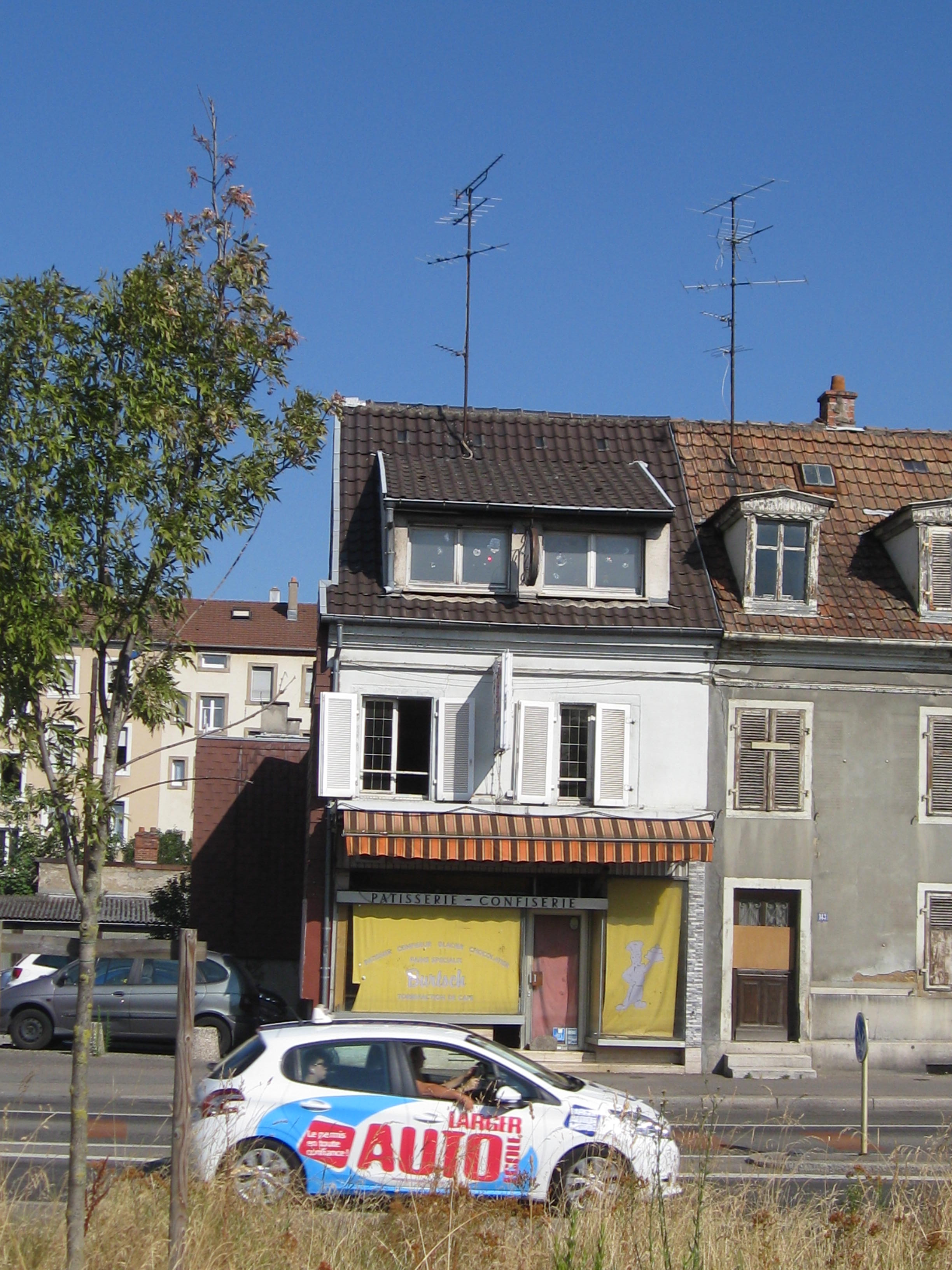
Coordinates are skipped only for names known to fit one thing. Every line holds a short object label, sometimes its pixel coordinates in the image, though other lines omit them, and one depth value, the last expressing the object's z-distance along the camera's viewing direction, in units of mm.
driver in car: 9992
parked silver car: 19984
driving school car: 9500
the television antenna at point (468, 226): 23578
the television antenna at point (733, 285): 24109
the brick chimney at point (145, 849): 52906
